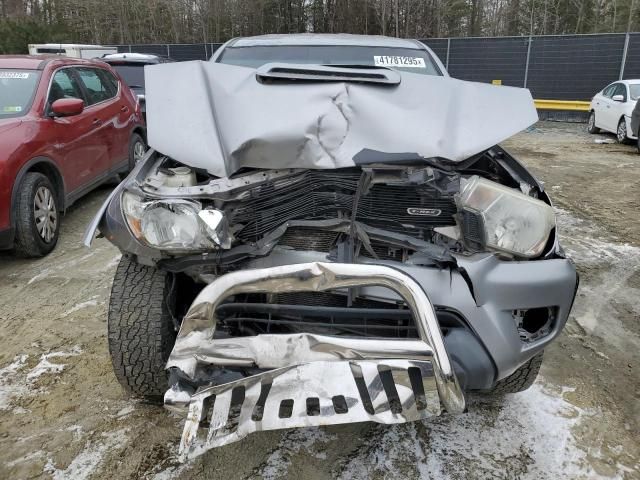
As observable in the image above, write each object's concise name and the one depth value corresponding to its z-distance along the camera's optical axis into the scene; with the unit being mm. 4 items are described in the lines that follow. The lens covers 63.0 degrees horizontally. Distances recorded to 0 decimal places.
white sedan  10484
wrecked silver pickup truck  1729
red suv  3984
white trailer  13359
